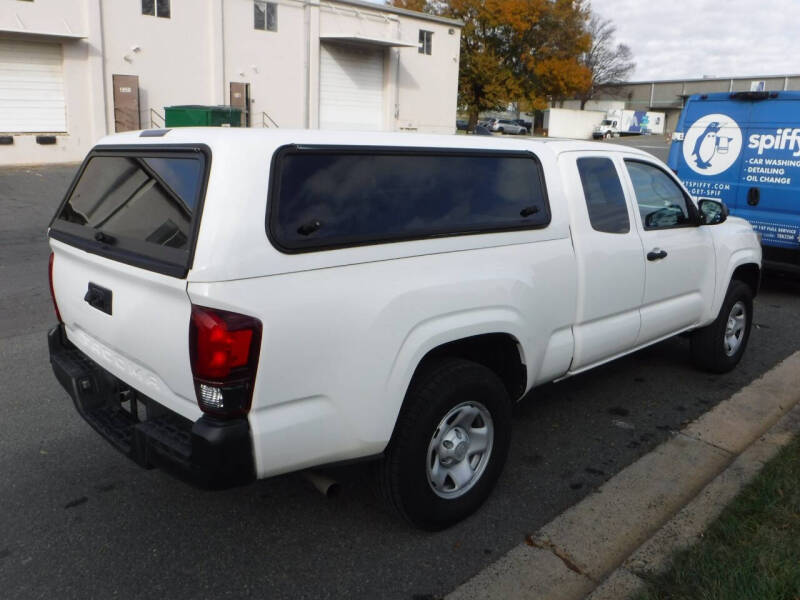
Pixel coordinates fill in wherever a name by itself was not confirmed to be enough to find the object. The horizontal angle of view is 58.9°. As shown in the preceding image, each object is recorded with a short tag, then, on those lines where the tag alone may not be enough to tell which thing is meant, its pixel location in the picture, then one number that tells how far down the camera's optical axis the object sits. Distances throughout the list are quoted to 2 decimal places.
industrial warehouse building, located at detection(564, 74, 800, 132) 76.12
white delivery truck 61.94
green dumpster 19.56
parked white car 56.12
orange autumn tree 46.28
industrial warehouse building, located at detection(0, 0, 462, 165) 20.78
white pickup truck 2.52
